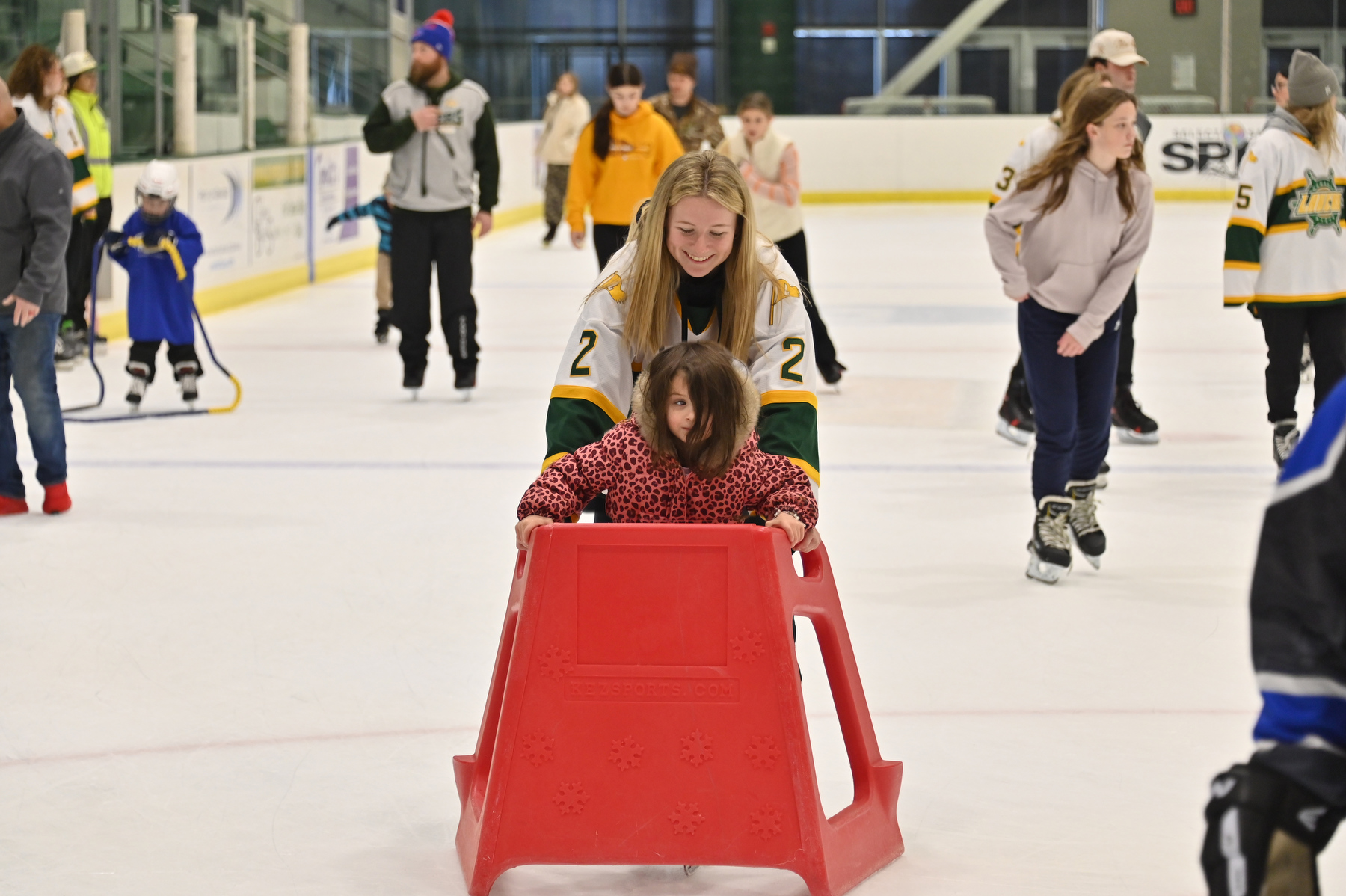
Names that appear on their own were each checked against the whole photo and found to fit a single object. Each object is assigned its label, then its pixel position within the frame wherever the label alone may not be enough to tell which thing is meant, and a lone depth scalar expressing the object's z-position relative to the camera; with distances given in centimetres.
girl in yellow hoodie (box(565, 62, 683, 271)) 1377
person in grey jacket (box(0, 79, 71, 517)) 885
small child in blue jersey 1238
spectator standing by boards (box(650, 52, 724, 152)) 1421
